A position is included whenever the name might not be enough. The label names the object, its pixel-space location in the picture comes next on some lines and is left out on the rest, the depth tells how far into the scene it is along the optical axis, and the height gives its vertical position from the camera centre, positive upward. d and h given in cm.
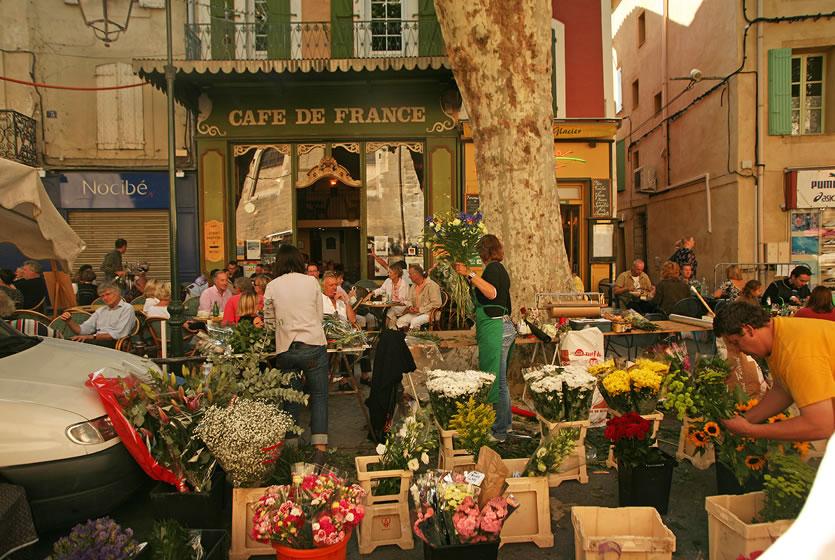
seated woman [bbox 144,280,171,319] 829 -50
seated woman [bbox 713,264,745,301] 1047 -46
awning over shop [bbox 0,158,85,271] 507 +46
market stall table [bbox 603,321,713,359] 701 -80
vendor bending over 302 -53
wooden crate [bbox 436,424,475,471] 446 -145
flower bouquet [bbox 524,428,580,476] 391 -126
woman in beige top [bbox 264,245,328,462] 520 -53
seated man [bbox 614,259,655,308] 1134 -50
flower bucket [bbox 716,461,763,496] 377 -147
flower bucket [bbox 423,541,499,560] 302 -144
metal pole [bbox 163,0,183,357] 716 +37
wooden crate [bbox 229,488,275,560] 371 -159
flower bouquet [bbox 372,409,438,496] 396 -125
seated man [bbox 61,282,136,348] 753 -69
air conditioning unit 1891 +260
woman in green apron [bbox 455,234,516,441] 568 -58
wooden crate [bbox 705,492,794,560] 295 -136
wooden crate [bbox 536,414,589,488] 481 -164
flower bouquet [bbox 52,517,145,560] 268 -125
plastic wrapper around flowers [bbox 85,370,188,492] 376 -105
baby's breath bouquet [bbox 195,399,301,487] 373 -107
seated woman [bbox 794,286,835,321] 634 -49
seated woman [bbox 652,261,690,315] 945 -46
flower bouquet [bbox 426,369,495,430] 461 -98
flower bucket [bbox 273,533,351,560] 304 -146
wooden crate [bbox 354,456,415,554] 382 -162
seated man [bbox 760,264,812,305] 997 -50
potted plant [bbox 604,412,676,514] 402 -136
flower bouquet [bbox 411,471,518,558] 302 -127
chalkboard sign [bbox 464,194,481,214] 1276 +129
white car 353 -108
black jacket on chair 553 -102
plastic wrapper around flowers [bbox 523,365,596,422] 489 -108
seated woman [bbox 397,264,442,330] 926 -54
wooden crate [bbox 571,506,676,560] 298 -140
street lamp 1321 +564
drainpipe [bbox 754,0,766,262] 1380 +213
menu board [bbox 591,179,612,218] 1313 +137
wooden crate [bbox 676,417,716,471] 503 -165
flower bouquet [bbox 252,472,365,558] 308 -129
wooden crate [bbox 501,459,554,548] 382 -159
